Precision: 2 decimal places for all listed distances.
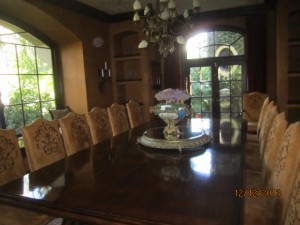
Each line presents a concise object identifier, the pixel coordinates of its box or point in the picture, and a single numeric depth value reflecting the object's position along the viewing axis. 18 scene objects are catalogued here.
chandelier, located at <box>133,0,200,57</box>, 2.63
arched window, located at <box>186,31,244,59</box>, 5.09
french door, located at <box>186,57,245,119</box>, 5.16
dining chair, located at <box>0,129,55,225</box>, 1.51
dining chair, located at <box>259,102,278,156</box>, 2.14
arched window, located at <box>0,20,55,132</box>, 3.46
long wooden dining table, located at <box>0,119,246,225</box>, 0.99
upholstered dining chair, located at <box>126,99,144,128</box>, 3.47
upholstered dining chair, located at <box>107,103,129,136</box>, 3.00
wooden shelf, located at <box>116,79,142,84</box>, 5.04
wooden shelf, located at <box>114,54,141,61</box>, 4.96
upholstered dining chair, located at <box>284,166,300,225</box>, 0.87
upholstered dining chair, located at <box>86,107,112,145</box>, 2.58
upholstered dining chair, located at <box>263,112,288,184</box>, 1.61
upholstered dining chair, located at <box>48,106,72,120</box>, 4.05
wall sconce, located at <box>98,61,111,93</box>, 4.71
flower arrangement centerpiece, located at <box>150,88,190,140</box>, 2.07
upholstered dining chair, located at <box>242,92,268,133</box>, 4.39
